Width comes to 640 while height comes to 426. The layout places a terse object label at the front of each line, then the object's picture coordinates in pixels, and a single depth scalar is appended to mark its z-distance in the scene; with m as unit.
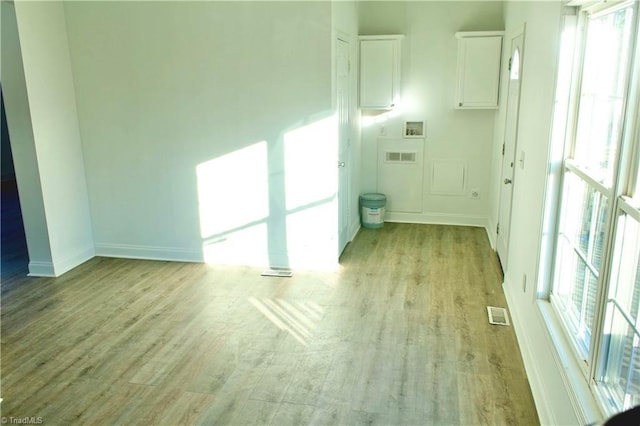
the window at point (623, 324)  1.66
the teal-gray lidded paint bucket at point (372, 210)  5.97
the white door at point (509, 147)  4.22
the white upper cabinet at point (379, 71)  5.69
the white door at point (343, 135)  4.73
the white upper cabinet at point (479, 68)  5.42
